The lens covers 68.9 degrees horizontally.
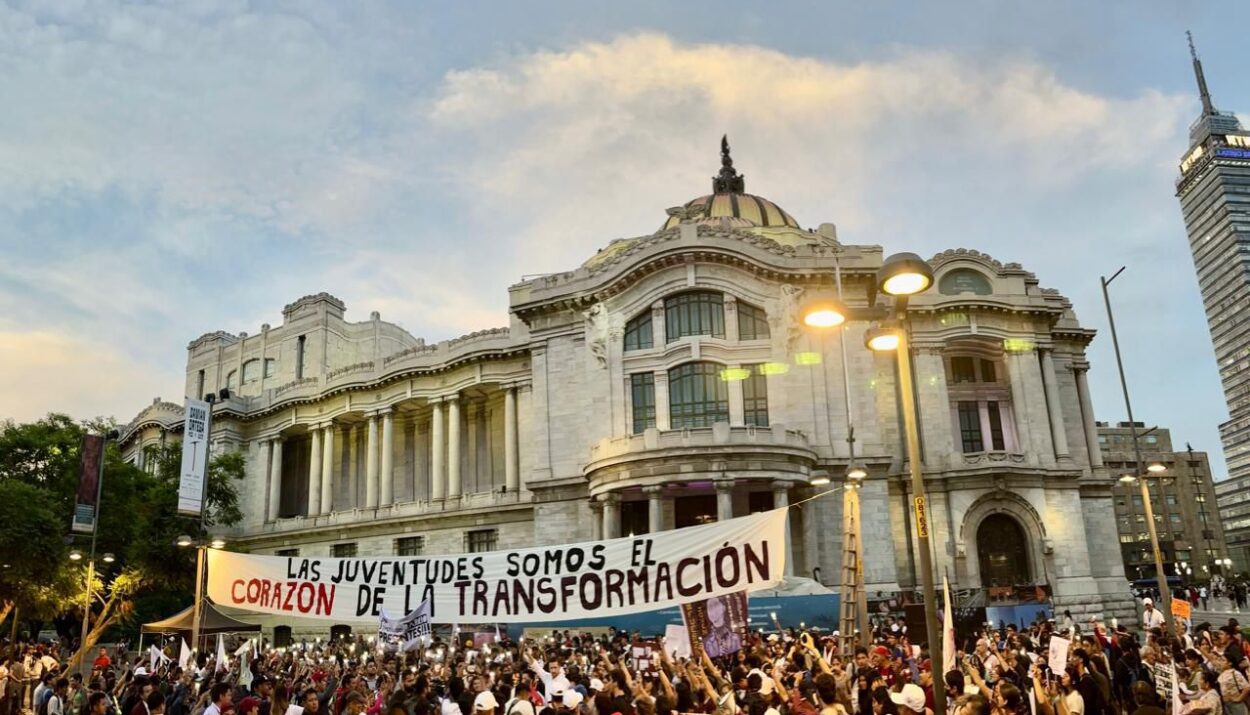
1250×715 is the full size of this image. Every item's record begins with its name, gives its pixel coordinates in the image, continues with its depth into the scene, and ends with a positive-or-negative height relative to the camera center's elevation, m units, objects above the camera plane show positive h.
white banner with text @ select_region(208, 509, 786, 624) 12.79 +0.58
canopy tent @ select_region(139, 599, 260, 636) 32.09 +0.13
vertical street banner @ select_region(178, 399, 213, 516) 30.30 +5.61
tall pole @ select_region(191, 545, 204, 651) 22.25 +0.81
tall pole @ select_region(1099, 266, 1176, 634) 24.55 +0.84
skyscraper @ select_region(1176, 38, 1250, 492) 167.50 +64.31
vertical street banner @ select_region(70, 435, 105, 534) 36.31 +5.80
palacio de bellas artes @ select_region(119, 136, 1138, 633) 41.25 +9.09
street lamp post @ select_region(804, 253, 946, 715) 8.21 +2.62
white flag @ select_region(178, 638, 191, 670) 21.80 -0.69
